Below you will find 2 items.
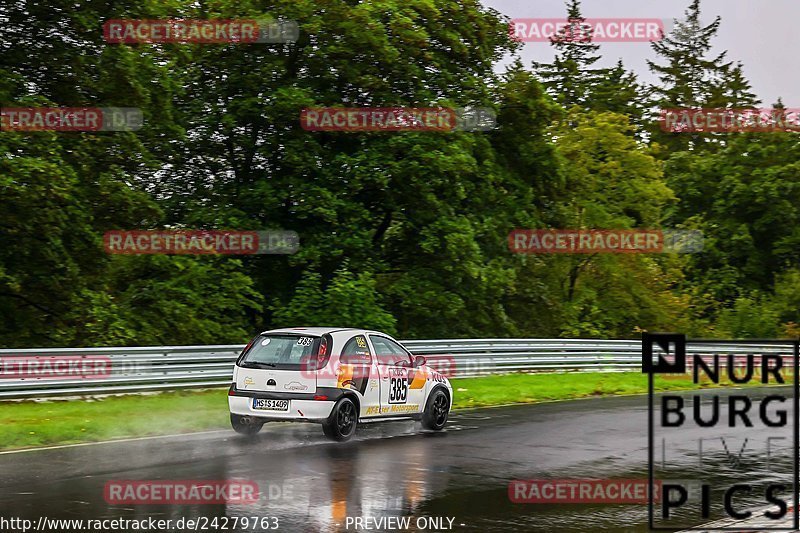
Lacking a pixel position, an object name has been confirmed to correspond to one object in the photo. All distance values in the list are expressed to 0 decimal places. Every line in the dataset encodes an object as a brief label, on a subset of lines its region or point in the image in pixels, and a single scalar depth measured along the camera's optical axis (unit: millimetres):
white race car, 14242
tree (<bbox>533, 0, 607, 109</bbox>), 72250
